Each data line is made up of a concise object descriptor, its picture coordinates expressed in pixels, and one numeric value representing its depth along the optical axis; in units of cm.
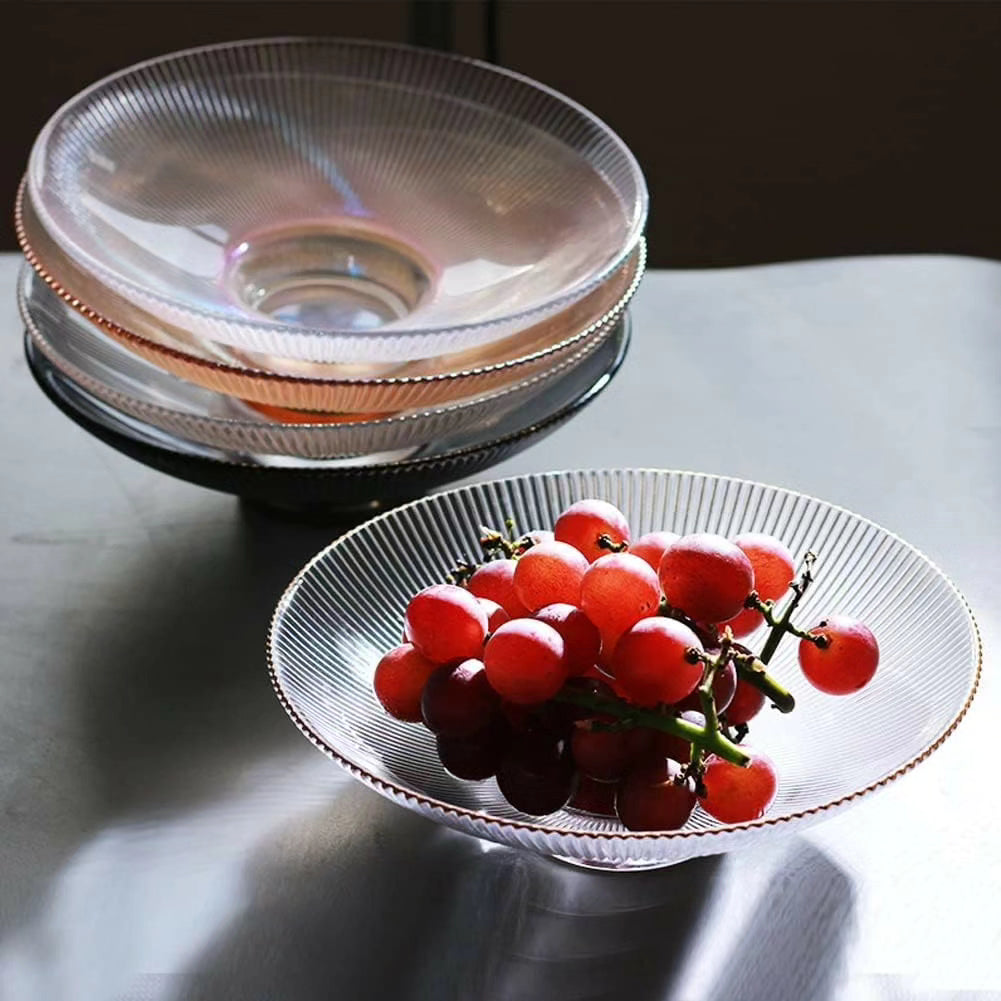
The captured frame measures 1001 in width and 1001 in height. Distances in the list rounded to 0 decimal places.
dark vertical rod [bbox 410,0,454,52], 173
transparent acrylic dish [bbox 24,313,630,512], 77
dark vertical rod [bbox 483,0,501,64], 205
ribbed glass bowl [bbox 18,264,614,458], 77
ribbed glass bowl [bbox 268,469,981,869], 63
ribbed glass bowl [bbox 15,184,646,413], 77
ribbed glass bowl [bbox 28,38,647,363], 91
